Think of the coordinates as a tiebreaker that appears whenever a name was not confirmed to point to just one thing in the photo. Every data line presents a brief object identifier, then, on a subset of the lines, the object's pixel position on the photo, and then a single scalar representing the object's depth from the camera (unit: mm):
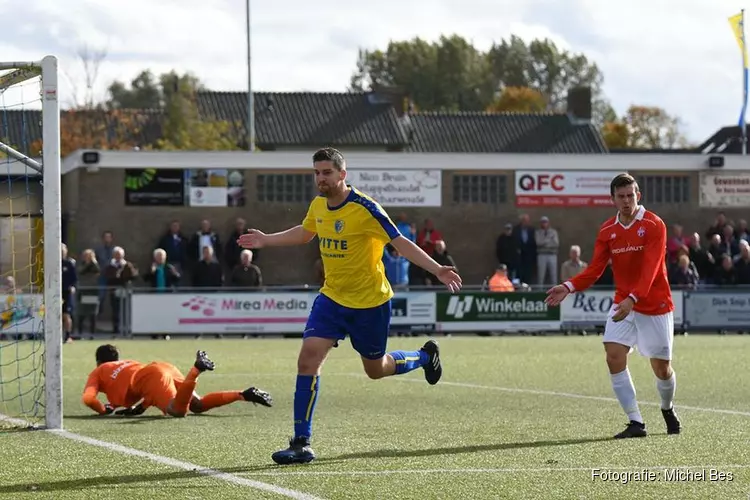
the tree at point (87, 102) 66538
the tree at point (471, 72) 103688
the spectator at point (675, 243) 32688
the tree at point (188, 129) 62531
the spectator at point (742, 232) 34581
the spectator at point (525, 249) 34594
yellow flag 46156
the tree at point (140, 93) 101938
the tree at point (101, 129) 65562
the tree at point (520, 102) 100750
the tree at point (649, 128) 101938
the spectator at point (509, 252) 34500
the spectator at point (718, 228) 34312
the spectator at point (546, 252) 34250
